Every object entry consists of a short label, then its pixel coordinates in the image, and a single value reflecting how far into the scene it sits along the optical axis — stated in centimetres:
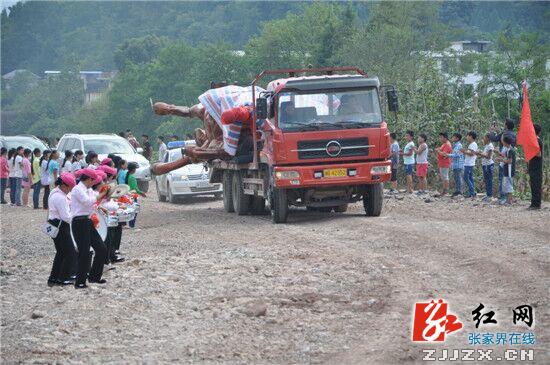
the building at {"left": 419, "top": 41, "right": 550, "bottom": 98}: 5538
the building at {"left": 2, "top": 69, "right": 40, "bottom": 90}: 15620
